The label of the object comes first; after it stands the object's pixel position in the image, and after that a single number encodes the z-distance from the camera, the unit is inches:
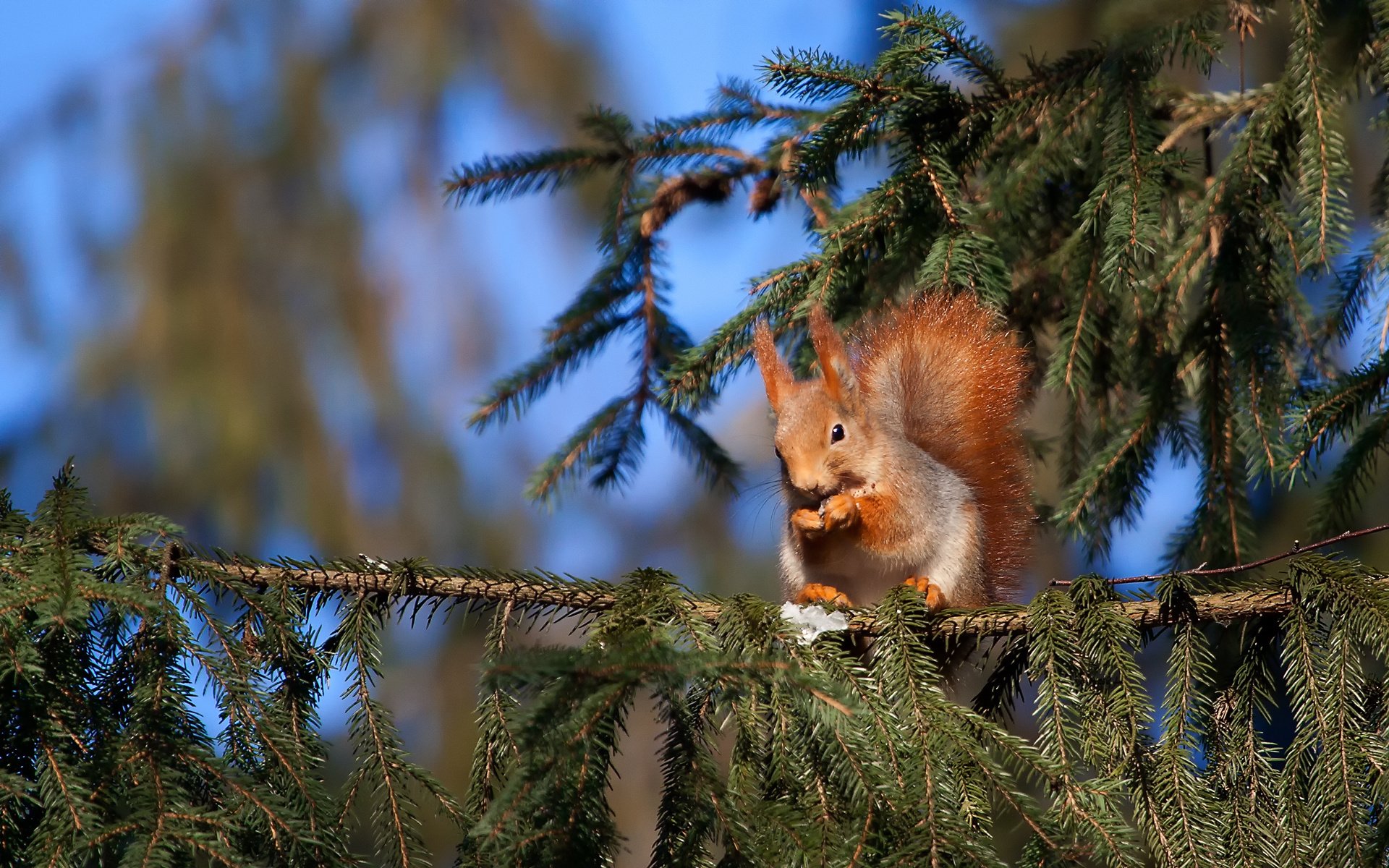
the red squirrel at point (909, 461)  491.8
